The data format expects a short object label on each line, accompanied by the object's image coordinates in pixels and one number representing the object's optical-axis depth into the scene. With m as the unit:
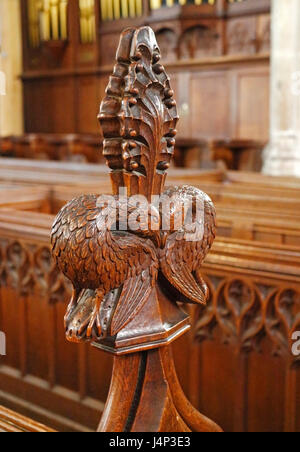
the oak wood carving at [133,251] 0.60
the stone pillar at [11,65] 10.95
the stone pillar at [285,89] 6.40
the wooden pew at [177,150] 7.55
